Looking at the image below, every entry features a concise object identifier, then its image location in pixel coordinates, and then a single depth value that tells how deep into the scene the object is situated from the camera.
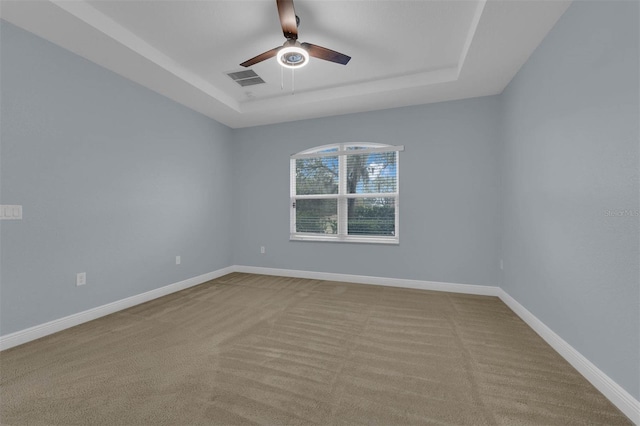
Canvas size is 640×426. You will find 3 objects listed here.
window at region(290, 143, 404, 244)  4.11
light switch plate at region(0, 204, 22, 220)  2.12
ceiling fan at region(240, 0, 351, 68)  2.07
